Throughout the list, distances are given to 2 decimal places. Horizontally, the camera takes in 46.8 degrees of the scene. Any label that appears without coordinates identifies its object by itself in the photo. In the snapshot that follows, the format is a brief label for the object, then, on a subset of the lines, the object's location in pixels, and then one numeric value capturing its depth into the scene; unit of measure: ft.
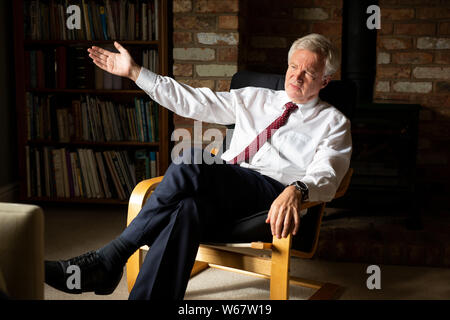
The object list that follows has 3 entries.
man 5.42
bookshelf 10.19
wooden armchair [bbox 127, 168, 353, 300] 5.66
